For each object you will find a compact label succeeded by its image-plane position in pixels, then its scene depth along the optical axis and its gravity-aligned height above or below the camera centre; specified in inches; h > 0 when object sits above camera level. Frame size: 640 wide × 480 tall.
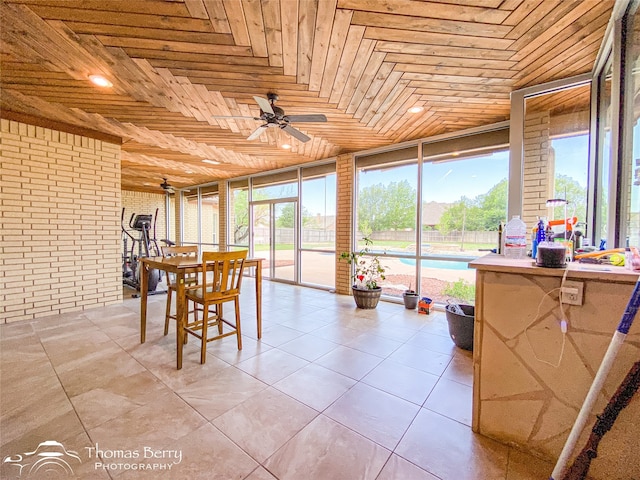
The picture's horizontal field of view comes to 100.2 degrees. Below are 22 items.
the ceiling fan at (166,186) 284.7 +47.4
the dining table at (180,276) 92.8 -17.9
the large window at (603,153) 88.8 +28.5
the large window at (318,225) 222.1 +6.0
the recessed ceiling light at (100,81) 100.9 +57.8
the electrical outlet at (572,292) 52.2 -11.5
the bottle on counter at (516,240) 80.1 -2.0
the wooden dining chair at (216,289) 98.0 -23.4
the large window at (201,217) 323.0 +17.5
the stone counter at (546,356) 48.6 -25.5
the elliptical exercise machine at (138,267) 198.7 -31.0
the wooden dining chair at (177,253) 119.6 -11.7
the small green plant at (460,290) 162.6 -36.0
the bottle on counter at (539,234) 75.7 -0.1
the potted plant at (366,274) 165.0 -28.8
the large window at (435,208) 153.1 +16.0
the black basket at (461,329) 105.9 -38.7
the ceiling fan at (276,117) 108.2 +48.7
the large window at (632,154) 70.7 +22.5
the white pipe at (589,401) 41.6 -27.1
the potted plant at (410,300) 164.9 -41.6
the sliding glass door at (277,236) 248.7 -4.8
